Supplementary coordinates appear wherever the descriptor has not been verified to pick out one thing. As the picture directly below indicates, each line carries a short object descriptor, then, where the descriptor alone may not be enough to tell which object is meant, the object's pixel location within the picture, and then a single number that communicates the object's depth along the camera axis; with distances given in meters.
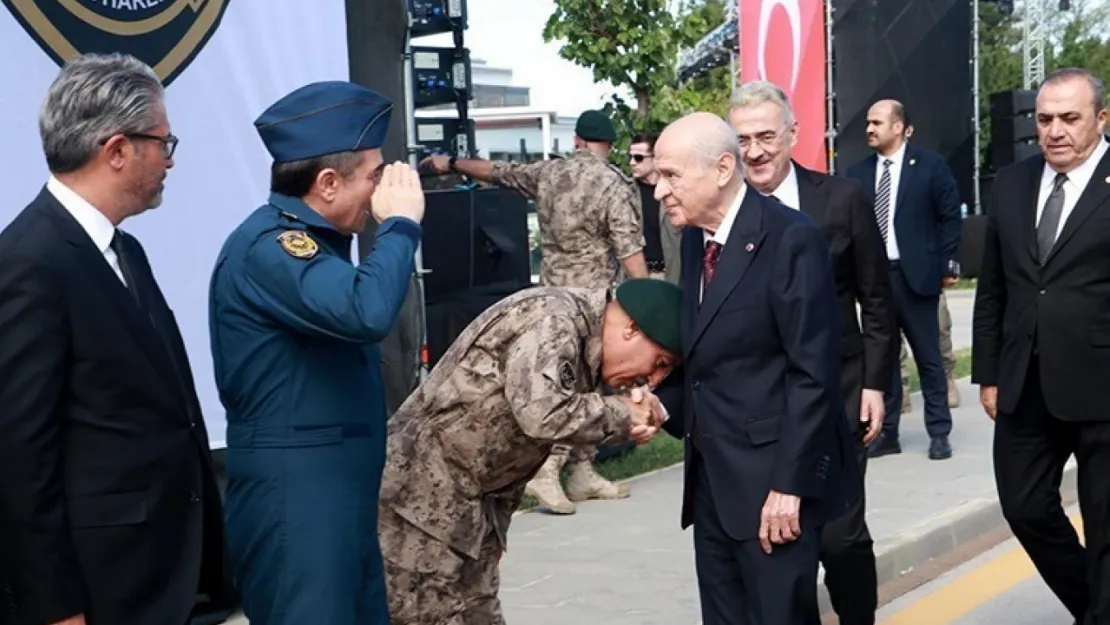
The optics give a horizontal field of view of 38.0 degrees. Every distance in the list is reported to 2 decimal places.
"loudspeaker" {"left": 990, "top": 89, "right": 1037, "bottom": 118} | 21.09
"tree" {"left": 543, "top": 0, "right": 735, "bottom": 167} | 18.41
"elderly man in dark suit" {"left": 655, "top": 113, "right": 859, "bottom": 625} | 4.30
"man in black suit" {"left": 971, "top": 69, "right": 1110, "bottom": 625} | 5.59
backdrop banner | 5.38
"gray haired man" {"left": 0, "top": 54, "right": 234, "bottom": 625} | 3.09
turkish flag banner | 14.16
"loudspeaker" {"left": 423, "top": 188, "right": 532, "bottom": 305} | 9.13
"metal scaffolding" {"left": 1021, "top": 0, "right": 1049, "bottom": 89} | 34.09
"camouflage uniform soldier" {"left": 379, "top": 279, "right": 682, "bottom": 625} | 3.82
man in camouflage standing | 8.93
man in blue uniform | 3.58
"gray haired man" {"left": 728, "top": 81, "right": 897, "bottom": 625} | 5.40
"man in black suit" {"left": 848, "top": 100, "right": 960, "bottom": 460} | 10.30
